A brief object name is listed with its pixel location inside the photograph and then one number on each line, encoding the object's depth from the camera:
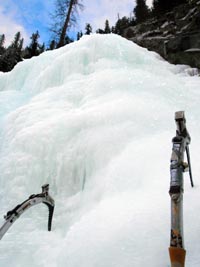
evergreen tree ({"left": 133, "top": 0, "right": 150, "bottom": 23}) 27.95
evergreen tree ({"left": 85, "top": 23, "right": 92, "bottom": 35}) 40.62
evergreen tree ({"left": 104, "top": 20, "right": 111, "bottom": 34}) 40.34
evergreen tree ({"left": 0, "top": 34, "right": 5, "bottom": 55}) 55.38
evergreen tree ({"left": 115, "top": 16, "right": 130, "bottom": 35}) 36.43
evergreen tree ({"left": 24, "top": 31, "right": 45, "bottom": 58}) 30.11
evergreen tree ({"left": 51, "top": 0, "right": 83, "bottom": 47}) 18.11
